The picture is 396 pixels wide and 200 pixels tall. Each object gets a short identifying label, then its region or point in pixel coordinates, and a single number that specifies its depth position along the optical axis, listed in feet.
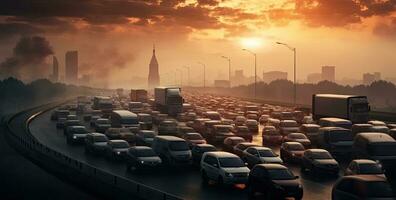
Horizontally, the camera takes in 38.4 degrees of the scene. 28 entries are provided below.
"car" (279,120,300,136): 170.40
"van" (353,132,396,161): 108.02
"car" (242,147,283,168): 106.22
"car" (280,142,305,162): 119.34
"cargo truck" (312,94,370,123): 183.73
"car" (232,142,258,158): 121.07
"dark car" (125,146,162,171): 107.96
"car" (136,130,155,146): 142.00
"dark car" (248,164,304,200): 78.64
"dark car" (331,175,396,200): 64.85
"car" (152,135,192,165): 112.88
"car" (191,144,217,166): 118.11
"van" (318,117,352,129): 158.30
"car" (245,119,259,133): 201.22
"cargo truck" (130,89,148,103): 374.51
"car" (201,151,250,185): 90.27
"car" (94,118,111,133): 189.98
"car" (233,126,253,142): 168.60
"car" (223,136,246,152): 134.82
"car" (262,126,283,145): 159.27
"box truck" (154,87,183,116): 269.44
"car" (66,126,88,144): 160.86
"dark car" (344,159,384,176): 90.84
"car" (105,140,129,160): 123.24
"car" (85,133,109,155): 133.49
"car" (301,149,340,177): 103.96
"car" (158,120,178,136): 178.70
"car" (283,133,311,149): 140.36
